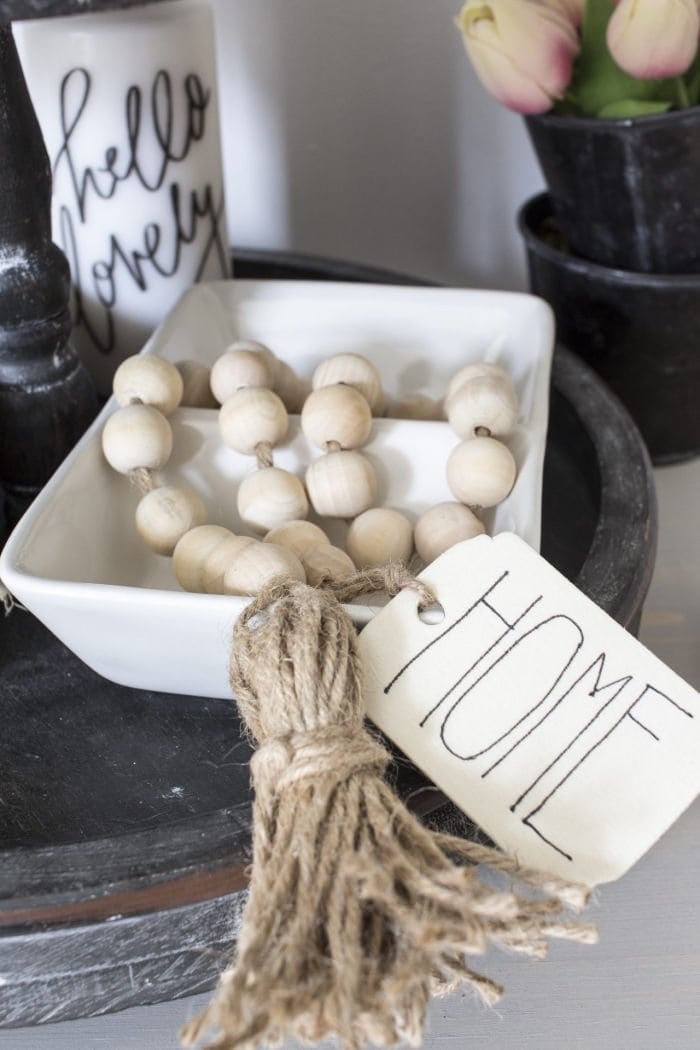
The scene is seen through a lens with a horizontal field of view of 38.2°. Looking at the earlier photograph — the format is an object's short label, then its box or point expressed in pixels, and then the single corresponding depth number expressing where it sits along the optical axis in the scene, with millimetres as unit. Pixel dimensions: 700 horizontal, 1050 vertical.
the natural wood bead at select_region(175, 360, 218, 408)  428
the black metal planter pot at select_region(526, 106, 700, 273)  458
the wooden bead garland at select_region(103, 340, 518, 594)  336
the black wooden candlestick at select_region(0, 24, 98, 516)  362
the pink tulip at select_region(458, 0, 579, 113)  452
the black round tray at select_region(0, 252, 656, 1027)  267
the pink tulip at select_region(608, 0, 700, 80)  425
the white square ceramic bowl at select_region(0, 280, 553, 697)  300
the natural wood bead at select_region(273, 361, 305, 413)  434
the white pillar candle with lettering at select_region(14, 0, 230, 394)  438
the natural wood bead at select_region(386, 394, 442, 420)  435
